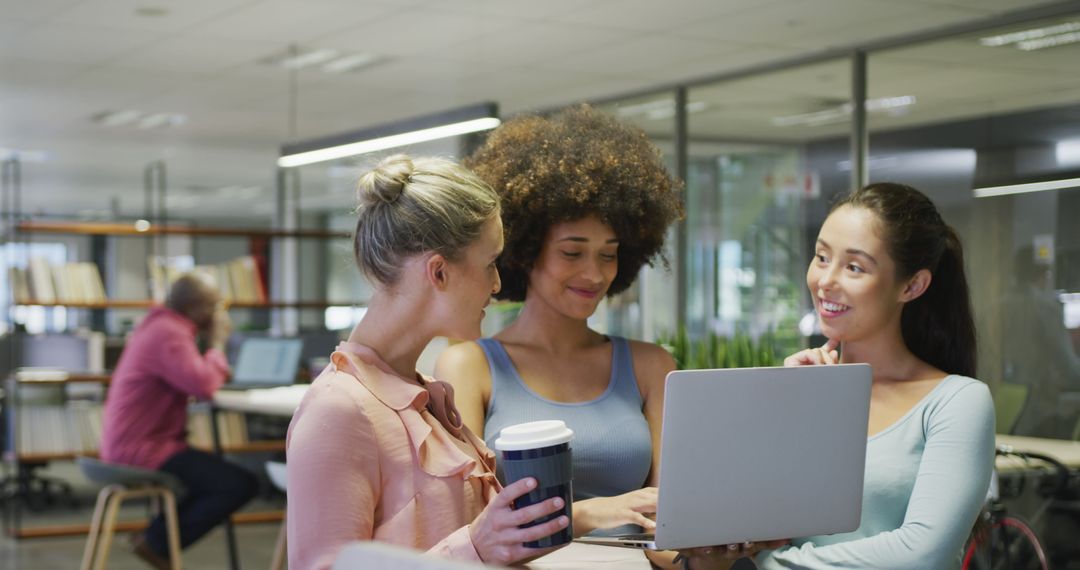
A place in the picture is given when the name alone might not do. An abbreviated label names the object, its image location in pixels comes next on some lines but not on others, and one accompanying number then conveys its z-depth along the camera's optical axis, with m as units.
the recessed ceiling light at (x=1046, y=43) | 4.46
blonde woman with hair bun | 1.37
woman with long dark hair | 1.68
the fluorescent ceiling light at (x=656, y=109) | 6.35
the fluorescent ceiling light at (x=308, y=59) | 7.05
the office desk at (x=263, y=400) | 5.28
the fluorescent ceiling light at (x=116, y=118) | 9.26
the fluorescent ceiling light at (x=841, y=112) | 5.26
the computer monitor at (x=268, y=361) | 6.31
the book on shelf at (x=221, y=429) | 6.74
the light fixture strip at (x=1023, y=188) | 4.49
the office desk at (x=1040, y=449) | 4.30
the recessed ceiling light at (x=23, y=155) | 11.39
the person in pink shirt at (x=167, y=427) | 4.98
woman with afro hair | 1.91
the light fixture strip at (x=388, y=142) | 5.35
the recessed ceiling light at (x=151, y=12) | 5.91
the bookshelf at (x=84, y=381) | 6.66
